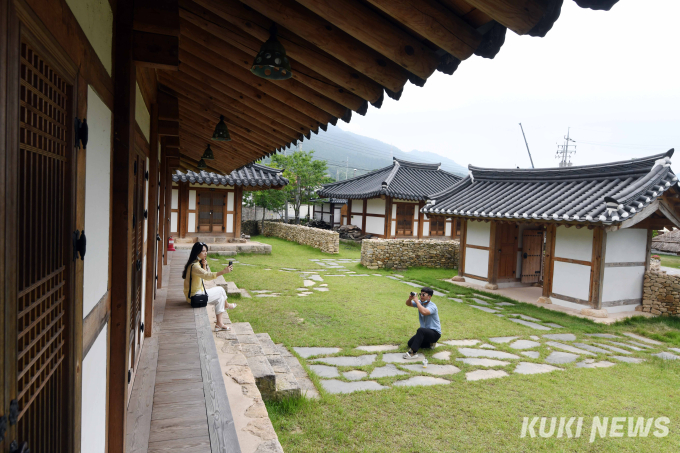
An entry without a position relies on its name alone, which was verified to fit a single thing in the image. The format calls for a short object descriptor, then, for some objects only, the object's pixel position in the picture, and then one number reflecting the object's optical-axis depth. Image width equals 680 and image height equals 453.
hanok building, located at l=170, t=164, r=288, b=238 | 15.89
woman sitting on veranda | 5.64
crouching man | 5.91
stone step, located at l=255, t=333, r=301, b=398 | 4.30
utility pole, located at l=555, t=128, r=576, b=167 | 36.80
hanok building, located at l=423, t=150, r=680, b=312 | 8.49
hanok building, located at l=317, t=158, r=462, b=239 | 20.59
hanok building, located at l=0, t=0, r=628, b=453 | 1.04
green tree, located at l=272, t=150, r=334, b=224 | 24.67
